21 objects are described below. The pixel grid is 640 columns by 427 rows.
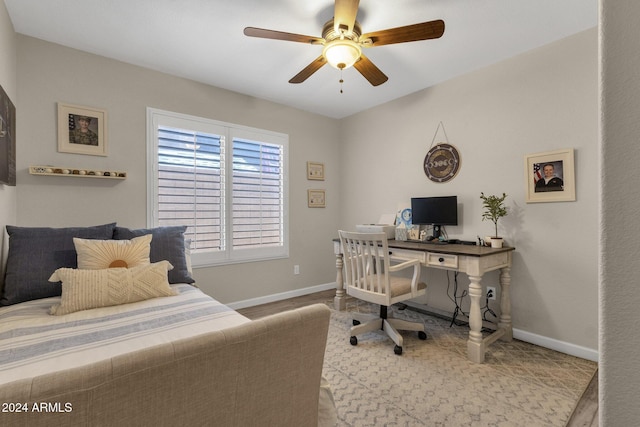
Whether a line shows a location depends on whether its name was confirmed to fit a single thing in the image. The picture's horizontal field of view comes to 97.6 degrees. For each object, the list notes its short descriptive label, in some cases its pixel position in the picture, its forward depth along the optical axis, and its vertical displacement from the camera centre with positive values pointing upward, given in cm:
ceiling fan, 169 +117
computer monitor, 293 +3
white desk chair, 233 -62
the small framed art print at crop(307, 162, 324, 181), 402 +64
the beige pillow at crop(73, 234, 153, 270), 175 -25
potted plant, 253 +4
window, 287 +33
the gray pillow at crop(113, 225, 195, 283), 210 -25
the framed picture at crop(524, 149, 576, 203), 230 +32
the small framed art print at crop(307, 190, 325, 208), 402 +23
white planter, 251 -25
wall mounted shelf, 221 +36
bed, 53 -42
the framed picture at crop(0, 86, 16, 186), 176 +51
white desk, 221 -43
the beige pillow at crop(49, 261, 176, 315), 154 -42
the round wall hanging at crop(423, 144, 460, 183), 302 +57
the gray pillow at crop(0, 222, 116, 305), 169 -29
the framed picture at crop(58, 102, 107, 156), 237 +74
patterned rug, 161 -116
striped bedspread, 106 -54
